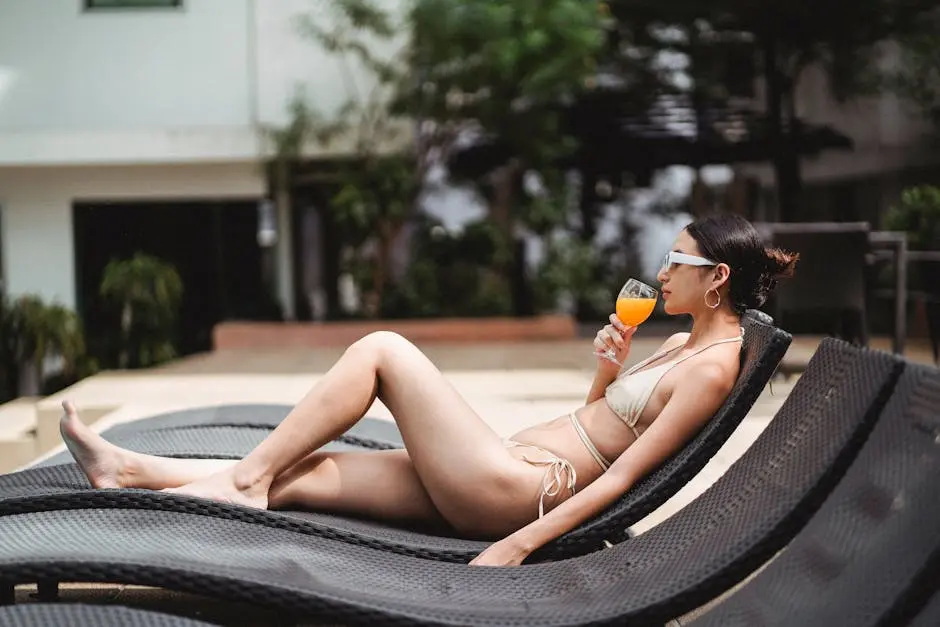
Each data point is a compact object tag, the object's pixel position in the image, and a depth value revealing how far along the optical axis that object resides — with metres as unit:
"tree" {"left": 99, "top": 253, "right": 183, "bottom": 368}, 13.15
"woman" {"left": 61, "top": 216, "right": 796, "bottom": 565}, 2.62
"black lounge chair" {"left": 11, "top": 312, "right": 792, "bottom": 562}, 2.46
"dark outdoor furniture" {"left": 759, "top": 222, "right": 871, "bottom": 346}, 7.13
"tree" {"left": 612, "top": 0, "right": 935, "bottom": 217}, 12.62
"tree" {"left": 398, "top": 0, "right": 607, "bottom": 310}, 12.85
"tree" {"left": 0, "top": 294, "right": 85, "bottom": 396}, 11.84
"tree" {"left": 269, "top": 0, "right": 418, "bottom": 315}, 13.42
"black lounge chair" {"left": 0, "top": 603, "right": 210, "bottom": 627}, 1.84
